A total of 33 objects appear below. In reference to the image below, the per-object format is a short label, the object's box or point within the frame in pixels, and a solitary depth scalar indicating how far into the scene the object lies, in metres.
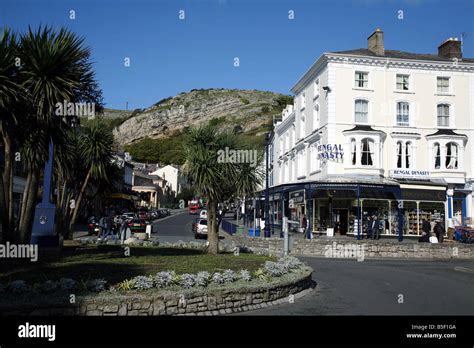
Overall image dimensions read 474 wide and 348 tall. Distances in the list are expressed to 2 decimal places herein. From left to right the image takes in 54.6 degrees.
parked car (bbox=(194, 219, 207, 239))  35.47
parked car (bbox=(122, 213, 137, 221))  42.82
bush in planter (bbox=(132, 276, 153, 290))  9.49
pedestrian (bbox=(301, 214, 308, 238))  36.31
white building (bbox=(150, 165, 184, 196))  125.28
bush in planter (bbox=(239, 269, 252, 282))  11.14
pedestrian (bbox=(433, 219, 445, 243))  29.14
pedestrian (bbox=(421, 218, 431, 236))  28.72
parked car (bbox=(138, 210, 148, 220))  54.20
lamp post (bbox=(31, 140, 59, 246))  17.77
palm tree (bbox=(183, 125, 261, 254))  17.95
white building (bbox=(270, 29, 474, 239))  36.00
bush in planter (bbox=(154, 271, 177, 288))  9.87
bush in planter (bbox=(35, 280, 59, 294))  8.91
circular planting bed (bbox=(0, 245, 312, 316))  8.41
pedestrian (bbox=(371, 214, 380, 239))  31.23
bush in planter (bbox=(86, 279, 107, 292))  9.08
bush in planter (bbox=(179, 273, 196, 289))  9.92
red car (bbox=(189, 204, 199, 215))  84.51
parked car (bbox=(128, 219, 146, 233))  40.00
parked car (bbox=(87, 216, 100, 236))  37.62
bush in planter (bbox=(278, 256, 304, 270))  13.42
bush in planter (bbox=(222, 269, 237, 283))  10.75
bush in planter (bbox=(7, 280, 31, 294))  8.80
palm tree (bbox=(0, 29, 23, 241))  12.91
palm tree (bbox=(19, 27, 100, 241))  13.59
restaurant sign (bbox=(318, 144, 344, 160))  36.19
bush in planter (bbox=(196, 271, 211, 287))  10.10
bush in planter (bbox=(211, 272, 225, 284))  10.49
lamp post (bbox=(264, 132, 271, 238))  30.73
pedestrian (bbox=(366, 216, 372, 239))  32.57
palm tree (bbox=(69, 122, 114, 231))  25.02
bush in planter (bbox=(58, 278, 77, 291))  9.01
